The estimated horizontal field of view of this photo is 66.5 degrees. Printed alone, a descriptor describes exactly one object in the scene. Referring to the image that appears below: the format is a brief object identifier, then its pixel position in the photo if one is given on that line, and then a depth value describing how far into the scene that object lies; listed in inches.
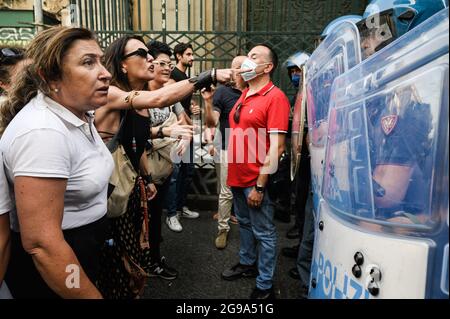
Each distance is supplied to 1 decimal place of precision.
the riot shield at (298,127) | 81.7
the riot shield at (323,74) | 58.0
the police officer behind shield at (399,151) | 33.0
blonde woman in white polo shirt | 45.3
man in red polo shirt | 99.8
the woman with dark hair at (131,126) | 74.6
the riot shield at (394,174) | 30.0
